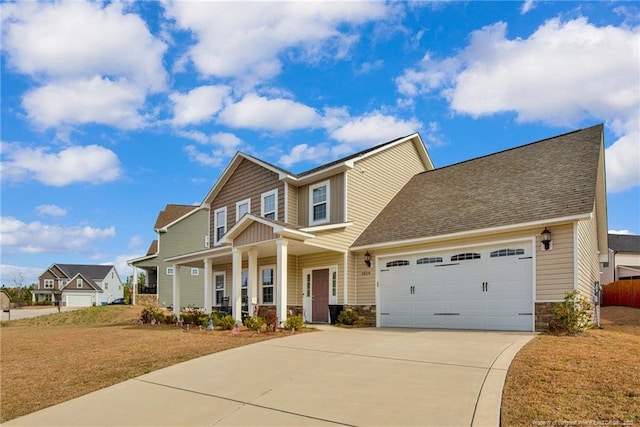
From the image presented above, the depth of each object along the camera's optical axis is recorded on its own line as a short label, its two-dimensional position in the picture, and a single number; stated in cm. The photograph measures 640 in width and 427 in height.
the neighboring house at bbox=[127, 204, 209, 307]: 3275
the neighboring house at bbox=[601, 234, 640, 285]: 3630
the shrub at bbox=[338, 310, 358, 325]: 1562
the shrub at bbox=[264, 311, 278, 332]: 1273
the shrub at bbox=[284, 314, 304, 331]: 1298
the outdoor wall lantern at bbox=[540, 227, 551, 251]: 1194
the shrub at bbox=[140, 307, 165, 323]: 1798
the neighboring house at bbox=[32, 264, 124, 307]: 6294
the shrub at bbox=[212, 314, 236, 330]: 1412
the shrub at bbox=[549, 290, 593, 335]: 1101
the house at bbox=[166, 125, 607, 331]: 1241
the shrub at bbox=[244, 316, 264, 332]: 1271
